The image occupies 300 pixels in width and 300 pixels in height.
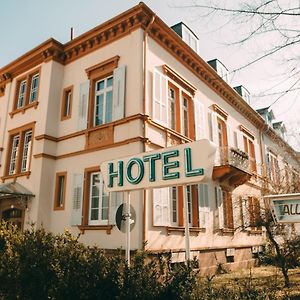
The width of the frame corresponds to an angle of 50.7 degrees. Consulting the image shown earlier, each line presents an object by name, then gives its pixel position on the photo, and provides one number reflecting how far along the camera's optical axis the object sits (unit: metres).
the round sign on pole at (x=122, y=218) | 6.23
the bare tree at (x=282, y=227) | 10.76
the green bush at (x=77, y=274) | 3.98
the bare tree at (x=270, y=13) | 3.68
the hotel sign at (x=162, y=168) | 5.09
